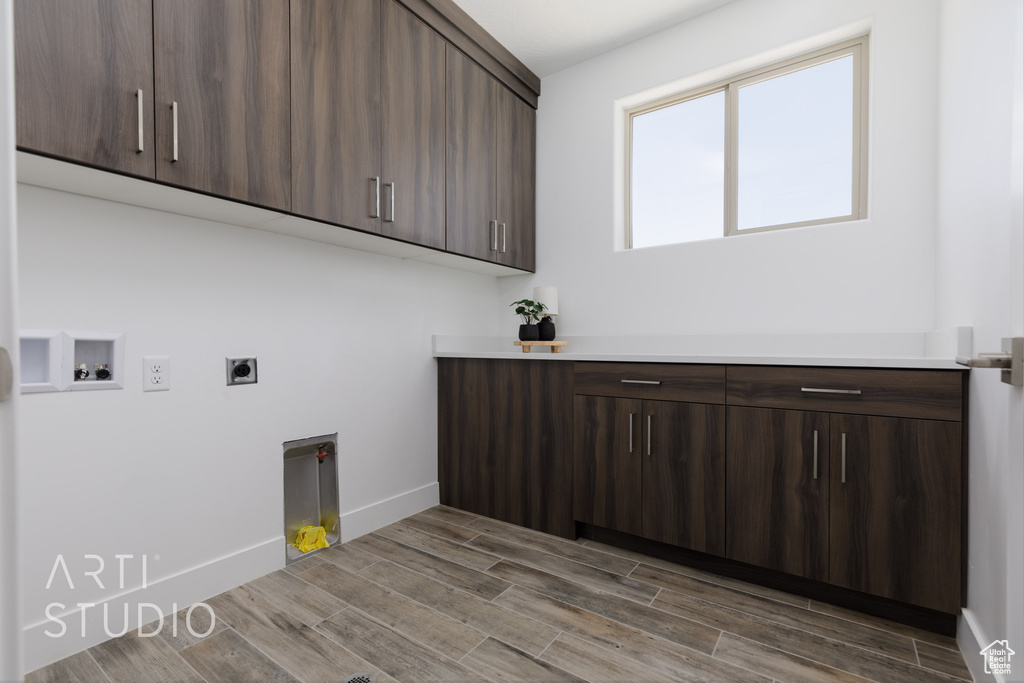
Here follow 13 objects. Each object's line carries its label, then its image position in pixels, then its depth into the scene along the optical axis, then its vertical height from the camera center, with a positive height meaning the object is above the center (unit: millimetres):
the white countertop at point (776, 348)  1589 -62
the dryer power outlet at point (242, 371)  1879 -138
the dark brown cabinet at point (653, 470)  1903 -566
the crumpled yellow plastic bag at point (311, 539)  2123 -900
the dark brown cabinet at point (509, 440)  2322 -541
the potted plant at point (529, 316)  2781 +117
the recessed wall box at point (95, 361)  1495 -79
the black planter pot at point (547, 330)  2832 +34
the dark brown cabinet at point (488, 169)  2445 +921
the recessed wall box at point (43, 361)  1402 -71
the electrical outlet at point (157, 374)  1649 -128
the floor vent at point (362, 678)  1347 -955
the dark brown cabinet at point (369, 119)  1779 +895
